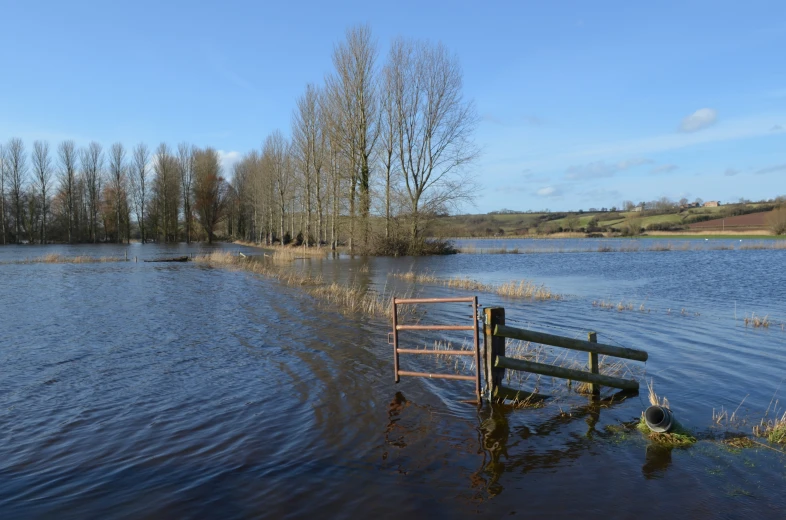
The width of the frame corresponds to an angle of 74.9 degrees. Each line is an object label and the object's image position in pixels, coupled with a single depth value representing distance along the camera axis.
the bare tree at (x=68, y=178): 91.06
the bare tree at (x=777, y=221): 79.19
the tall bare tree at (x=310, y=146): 55.50
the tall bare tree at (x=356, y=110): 48.34
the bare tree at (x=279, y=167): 64.41
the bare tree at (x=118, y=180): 93.44
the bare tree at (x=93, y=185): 93.06
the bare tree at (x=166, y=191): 93.38
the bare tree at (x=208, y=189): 92.69
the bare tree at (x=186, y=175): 95.94
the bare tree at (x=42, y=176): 88.88
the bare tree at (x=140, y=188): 95.88
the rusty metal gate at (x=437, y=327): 7.98
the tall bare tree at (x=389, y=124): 49.00
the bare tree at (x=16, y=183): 87.12
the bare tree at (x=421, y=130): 49.12
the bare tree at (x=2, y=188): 85.19
